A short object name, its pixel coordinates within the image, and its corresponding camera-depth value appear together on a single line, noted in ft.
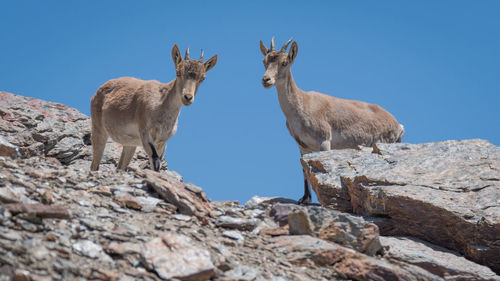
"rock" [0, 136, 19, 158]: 65.46
